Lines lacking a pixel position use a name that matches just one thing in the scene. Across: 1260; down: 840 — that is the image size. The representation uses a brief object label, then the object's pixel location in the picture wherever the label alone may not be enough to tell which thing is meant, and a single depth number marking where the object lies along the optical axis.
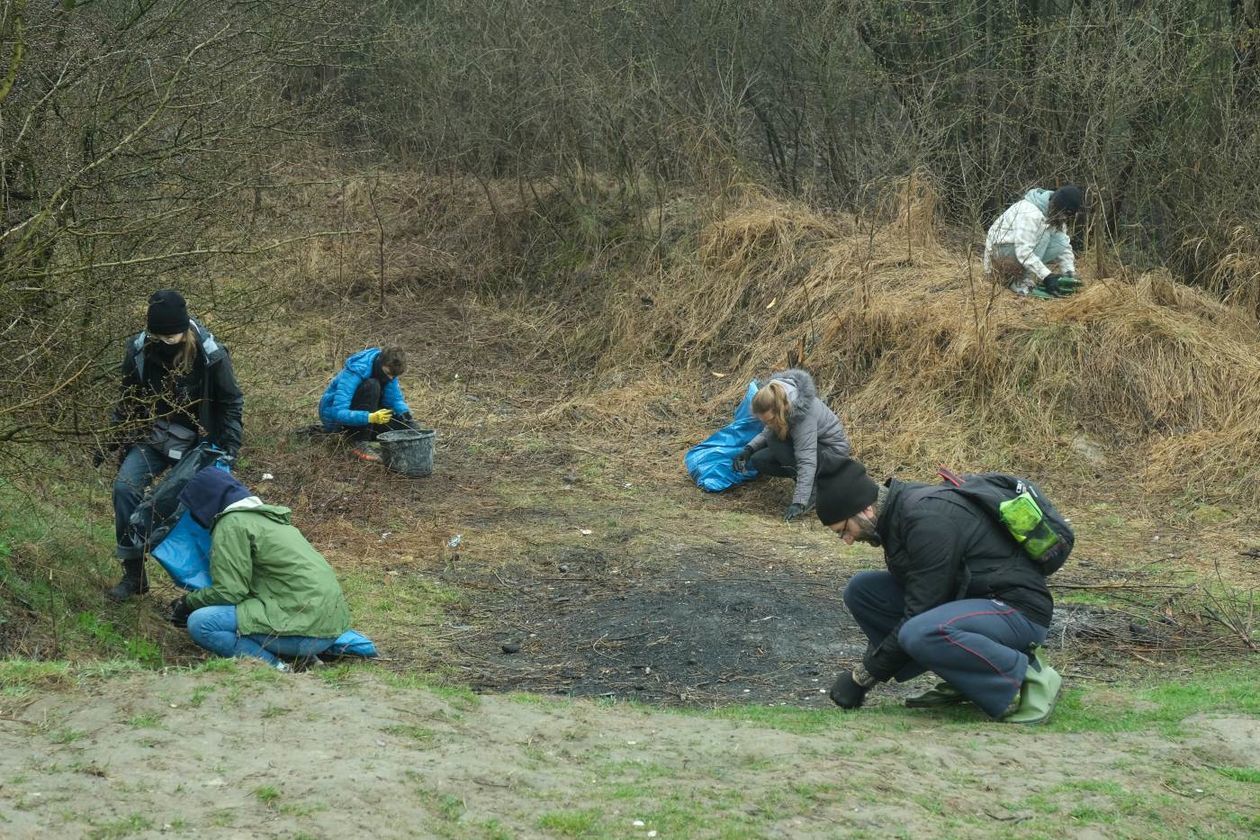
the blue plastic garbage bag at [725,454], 10.69
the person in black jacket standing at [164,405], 6.96
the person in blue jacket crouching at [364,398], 10.56
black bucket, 10.50
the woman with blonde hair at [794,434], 9.69
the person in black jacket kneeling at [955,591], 5.44
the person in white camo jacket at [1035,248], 12.27
